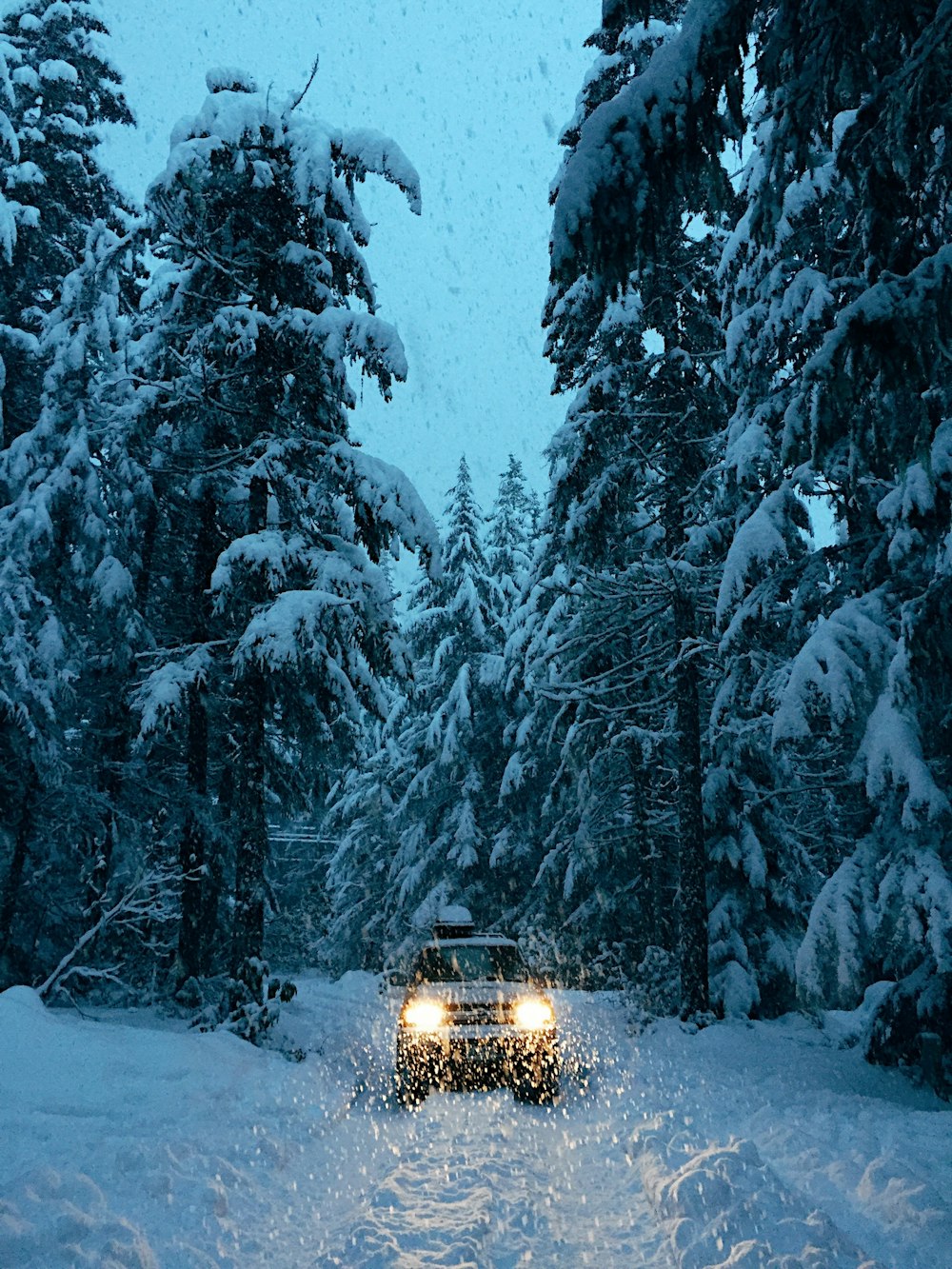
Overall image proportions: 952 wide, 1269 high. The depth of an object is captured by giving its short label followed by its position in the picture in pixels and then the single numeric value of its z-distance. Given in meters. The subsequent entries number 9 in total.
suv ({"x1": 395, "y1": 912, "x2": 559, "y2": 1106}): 9.08
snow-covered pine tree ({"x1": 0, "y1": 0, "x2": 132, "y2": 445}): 16.44
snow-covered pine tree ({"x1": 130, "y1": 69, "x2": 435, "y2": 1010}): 12.16
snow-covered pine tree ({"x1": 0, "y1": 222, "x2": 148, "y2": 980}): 13.92
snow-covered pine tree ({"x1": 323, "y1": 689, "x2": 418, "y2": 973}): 31.58
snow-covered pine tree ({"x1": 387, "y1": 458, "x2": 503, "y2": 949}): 26.75
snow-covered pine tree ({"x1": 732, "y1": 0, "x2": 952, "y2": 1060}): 4.59
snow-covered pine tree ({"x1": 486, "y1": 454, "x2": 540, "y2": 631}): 31.48
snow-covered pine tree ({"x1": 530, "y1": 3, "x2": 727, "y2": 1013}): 13.48
